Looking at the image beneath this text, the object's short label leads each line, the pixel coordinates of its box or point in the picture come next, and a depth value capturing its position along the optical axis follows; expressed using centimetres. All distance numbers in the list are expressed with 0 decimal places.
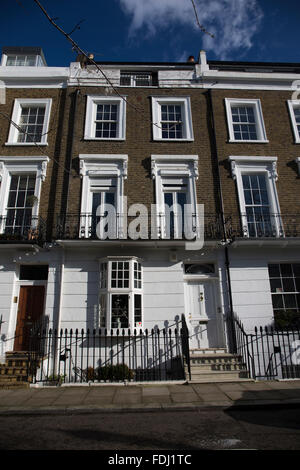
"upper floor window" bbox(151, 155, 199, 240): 1076
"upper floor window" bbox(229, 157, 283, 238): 1079
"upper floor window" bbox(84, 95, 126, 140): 1211
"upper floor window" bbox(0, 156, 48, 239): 1064
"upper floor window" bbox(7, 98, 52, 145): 1196
